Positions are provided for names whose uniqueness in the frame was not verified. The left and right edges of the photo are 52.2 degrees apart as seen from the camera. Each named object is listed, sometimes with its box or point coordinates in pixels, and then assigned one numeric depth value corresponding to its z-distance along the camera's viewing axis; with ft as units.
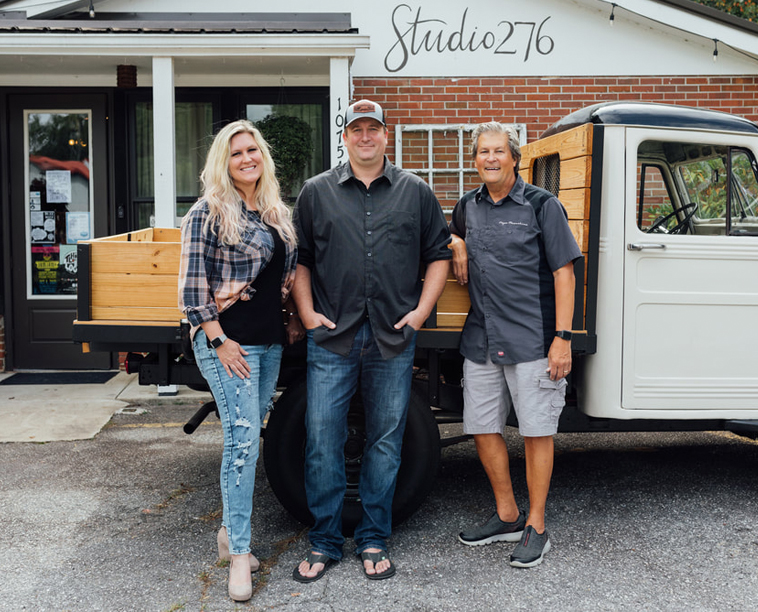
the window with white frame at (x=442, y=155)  24.12
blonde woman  9.93
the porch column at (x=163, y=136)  20.84
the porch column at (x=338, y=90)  21.17
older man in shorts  11.01
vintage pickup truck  11.49
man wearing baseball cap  10.59
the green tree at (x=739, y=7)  50.34
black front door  24.67
